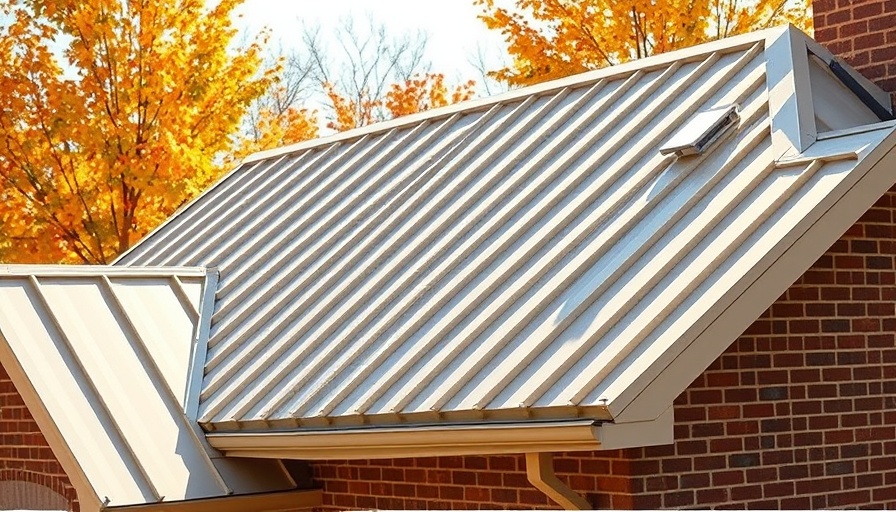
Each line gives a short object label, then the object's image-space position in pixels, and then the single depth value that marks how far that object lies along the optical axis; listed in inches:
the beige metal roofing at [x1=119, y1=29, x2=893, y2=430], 307.7
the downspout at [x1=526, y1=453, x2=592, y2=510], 313.4
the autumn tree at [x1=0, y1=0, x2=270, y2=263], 762.8
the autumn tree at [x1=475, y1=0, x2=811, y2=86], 732.7
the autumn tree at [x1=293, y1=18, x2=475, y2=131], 1188.5
